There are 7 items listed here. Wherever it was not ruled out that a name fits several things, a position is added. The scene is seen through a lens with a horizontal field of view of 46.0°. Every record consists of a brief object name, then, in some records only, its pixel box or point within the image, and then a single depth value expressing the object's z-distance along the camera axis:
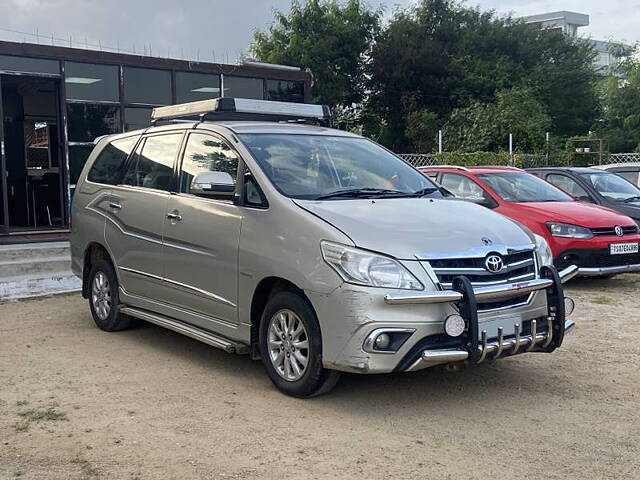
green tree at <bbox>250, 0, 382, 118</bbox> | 39.34
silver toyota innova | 4.62
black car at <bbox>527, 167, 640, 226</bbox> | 11.59
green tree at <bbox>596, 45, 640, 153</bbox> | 38.12
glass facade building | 11.49
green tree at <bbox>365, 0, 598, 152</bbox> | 38.91
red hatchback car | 9.47
